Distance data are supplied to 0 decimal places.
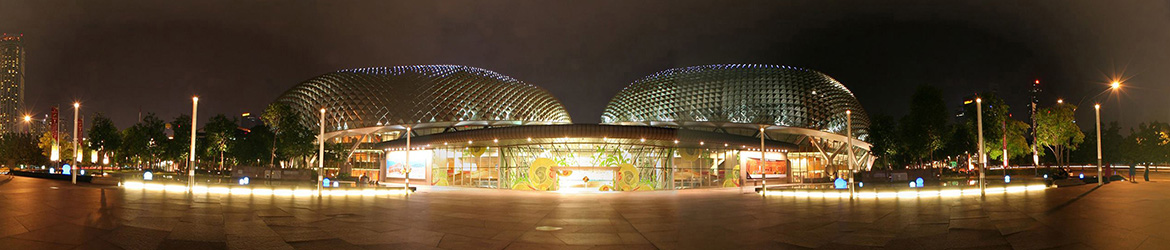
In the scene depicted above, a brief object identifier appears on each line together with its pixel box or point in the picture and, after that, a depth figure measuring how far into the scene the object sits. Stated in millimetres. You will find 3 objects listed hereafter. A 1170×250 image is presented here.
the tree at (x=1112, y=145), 83862
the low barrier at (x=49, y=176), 37250
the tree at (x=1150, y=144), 77562
